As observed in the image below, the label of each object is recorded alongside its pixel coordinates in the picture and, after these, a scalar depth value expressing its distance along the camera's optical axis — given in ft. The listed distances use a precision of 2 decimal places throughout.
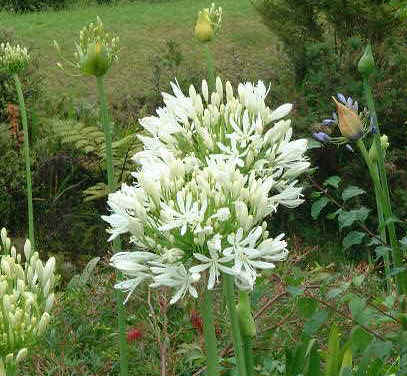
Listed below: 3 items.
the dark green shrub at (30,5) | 64.85
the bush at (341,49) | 25.11
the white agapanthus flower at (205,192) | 5.07
